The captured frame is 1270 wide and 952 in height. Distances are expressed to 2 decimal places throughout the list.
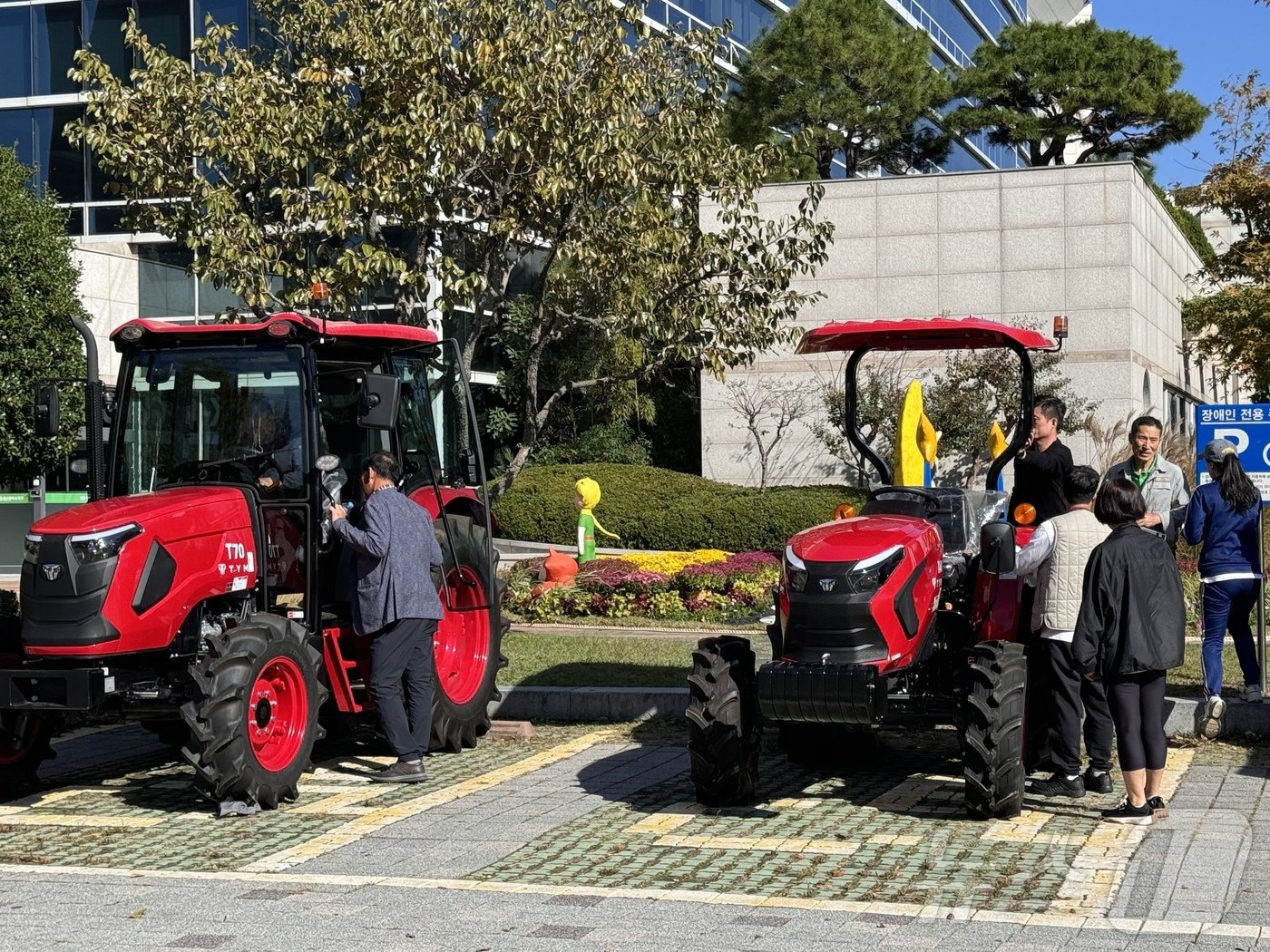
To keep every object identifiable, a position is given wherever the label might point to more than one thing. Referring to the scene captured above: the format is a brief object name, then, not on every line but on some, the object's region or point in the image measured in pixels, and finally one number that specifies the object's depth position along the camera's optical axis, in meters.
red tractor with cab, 8.40
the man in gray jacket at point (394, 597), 9.38
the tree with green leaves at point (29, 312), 27.03
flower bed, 16.55
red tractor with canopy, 8.03
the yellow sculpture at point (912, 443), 18.50
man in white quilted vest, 8.71
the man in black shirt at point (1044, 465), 9.87
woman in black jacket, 8.15
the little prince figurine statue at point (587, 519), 21.22
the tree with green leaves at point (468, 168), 15.73
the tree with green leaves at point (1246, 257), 28.03
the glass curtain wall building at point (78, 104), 33.50
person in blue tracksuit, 10.38
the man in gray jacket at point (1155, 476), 10.36
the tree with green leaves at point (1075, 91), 45.03
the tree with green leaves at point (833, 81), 41.34
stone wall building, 32.09
